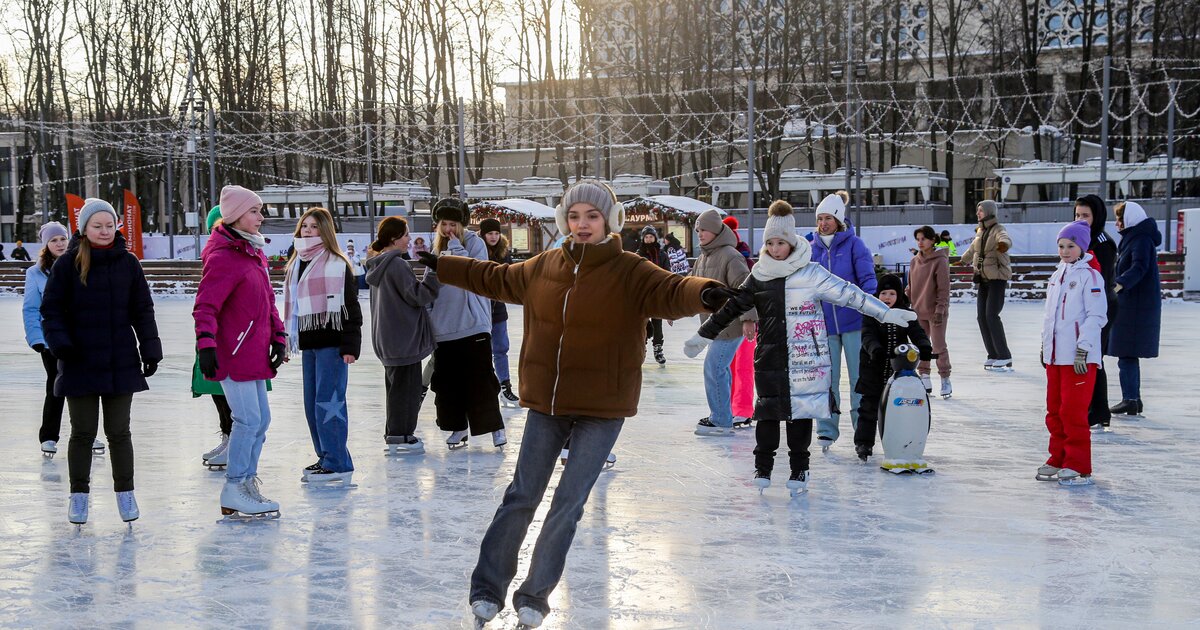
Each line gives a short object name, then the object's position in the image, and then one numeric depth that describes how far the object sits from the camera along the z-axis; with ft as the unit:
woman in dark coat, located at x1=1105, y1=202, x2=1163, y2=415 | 27.25
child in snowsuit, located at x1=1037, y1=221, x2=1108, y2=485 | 20.13
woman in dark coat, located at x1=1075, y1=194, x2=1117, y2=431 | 23.86
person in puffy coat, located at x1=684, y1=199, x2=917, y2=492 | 19.27
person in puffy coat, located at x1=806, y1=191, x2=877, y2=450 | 24.56
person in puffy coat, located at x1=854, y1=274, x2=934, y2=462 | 22.25
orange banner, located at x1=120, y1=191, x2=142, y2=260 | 102.47
